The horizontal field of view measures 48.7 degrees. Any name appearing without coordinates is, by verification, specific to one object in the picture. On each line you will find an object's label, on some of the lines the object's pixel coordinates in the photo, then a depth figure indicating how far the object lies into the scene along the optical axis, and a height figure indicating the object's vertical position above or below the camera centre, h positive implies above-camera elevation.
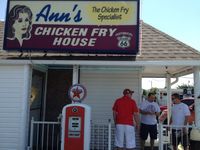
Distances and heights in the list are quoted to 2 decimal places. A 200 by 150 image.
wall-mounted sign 6.57 +1.93
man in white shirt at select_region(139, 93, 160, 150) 6.69 -0.80
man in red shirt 6.07 -0.79
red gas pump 5.87 -0.96
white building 6.42 +0.45
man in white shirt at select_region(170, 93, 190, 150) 6.24 -0.82
